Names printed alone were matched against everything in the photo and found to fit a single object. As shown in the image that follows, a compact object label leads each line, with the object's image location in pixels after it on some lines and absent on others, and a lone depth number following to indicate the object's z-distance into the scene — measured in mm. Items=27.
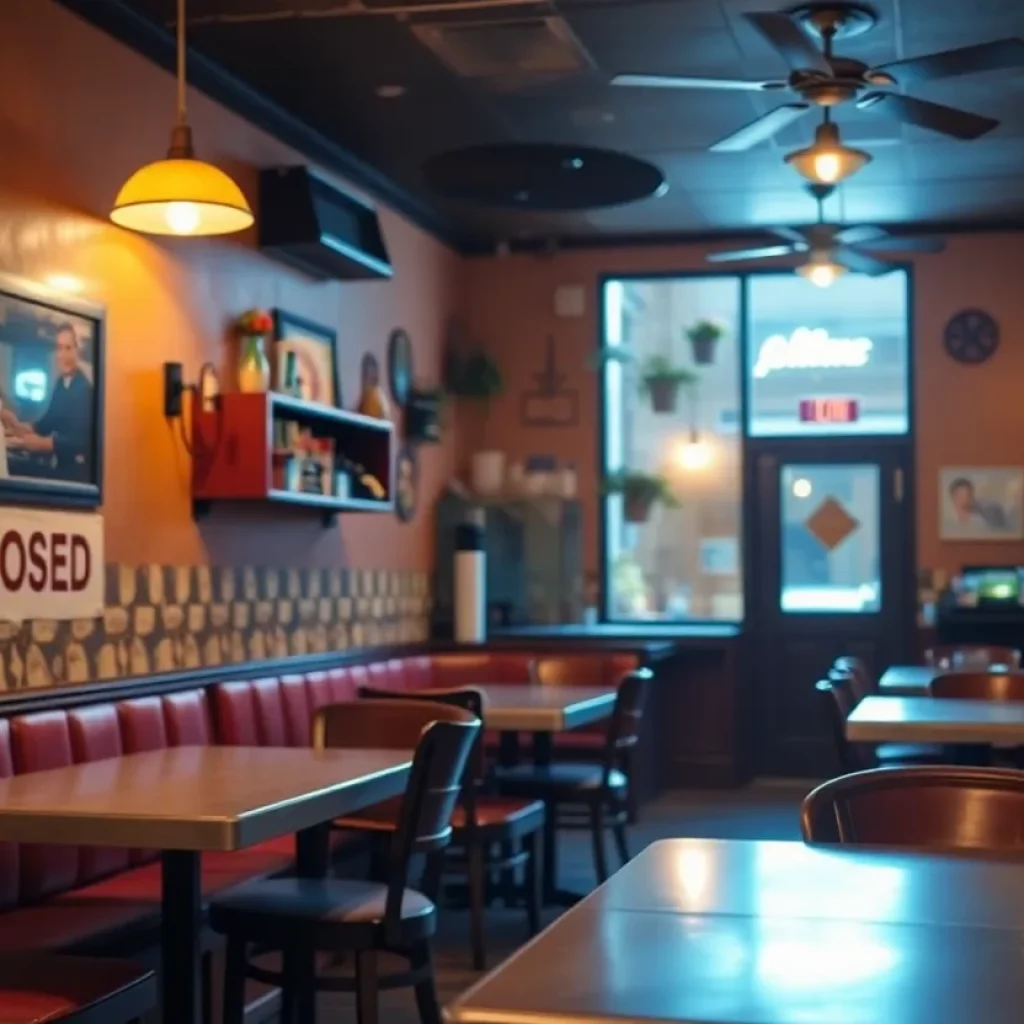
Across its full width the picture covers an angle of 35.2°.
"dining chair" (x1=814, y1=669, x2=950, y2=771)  5434
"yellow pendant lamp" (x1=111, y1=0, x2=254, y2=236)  4645
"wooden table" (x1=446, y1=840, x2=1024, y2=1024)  1678
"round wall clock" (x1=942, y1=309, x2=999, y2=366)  9789
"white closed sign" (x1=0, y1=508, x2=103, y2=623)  5000
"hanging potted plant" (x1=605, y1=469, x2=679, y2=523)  10078
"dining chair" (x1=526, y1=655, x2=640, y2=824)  7316
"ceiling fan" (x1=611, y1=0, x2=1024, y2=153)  5113
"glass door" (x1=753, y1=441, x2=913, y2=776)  9969
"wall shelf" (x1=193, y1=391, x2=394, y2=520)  6234
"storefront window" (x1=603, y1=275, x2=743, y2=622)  10203
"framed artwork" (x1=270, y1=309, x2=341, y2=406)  7105
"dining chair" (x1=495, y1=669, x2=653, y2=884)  6195
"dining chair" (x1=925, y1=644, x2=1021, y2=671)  8055
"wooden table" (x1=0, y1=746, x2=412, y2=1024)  3076
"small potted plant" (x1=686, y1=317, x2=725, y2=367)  10125
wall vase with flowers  6582
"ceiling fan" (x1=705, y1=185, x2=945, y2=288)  8023
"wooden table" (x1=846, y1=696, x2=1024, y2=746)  4723
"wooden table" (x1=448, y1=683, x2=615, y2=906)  5516
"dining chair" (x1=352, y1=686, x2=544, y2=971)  5223
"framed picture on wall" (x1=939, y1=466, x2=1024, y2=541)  9719
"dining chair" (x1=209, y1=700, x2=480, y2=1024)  3670
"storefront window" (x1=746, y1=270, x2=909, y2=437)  10016
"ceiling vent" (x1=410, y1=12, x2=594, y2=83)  6160
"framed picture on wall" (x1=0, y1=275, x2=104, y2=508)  5043
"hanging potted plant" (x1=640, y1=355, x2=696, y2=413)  10164
